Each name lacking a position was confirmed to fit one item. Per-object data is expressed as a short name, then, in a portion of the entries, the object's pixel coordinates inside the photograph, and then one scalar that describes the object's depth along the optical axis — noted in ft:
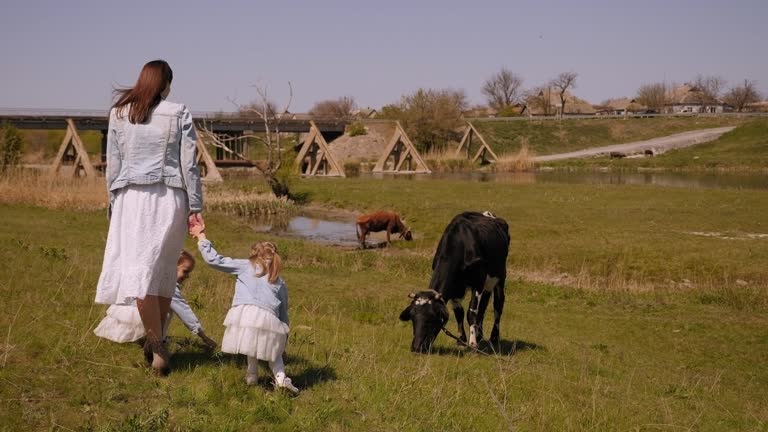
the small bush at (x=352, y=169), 207.14
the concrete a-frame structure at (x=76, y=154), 171.58
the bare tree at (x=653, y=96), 554.05
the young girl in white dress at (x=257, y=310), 21.17
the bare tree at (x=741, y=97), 514.27
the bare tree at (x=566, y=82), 462.19
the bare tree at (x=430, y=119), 268.00
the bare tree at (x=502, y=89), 545.85
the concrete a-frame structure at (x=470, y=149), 249.88
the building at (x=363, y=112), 467.93
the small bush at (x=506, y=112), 435.94
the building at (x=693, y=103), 567.18
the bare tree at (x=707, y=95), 578.00
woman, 21.34
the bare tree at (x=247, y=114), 226.56
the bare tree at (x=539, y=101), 482.69
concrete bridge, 193.98
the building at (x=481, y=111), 463.83
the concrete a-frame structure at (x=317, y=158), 195.83
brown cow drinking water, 86.63
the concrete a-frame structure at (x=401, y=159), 219.20
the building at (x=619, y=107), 559.38
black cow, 37.10
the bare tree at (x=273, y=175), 135.03
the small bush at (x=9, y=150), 118.01
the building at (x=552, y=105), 497.05
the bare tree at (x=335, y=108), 465.06
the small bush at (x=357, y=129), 258.78
